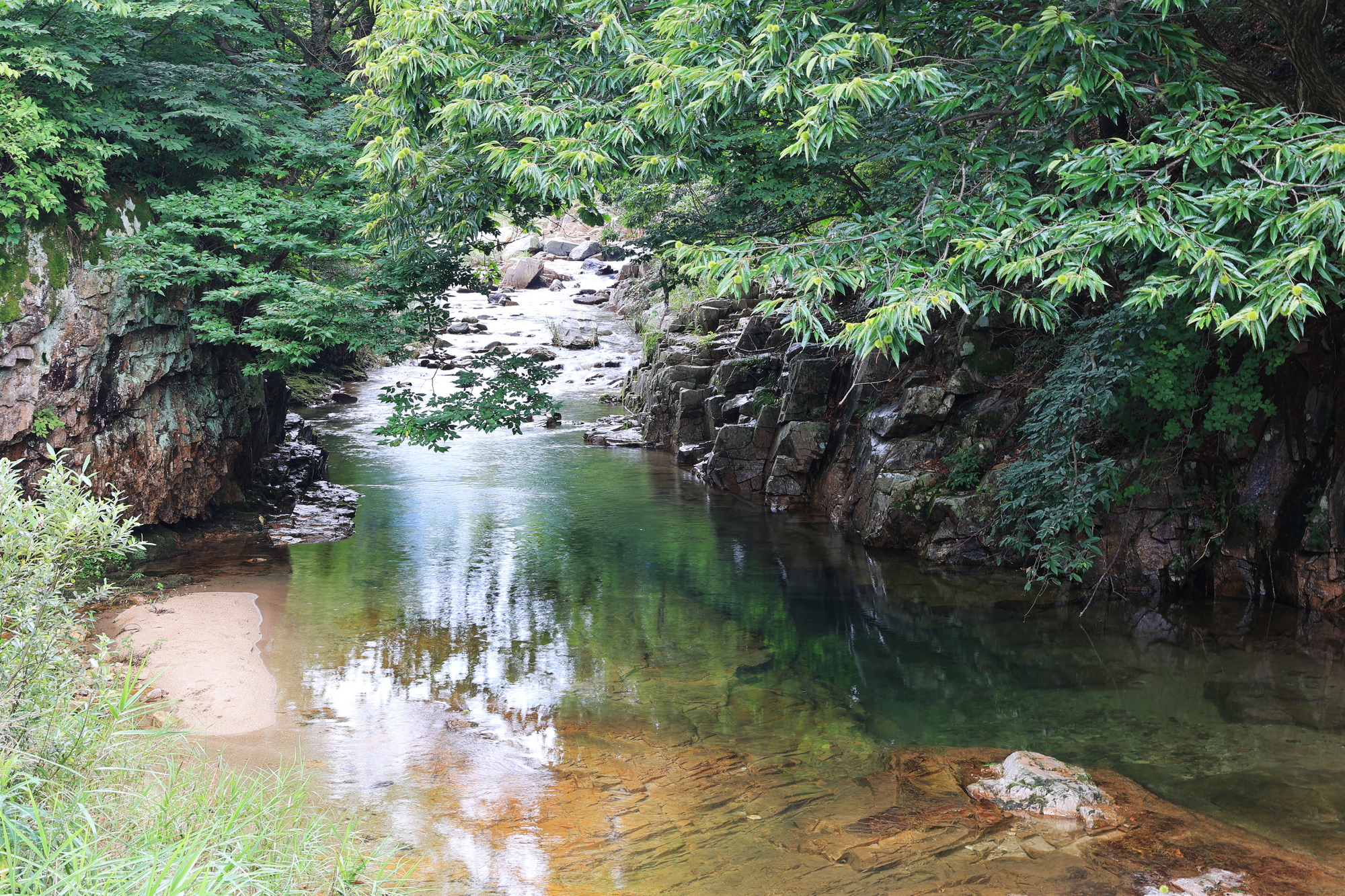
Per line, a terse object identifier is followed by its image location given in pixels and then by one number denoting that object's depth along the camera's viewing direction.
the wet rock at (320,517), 13.72
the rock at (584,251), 45.56
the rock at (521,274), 41.31
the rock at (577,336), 33.69
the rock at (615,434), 22.78
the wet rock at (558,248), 45.91
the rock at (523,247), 44.50
